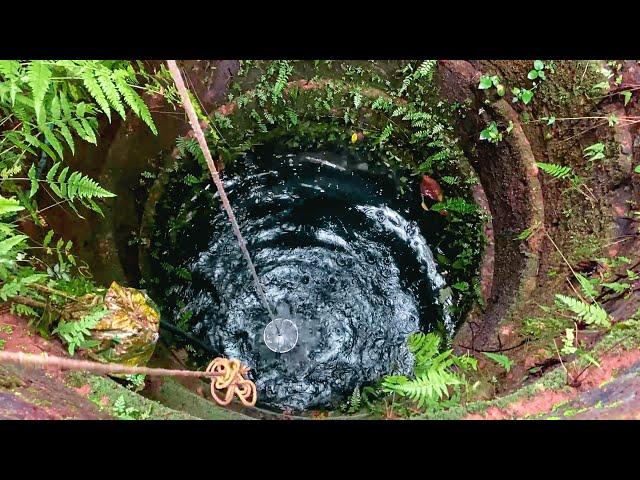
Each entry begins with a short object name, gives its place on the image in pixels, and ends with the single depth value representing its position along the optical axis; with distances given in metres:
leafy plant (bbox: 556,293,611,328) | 2.75
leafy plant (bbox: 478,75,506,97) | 3.80
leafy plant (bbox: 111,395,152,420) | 2.41
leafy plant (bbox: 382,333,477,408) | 2.87
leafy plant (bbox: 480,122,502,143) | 3.90
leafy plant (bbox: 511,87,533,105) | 3.69
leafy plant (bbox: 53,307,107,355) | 2.69
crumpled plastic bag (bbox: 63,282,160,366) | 2.91
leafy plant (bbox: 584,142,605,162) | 3.36
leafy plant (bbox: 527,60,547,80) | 3.56
